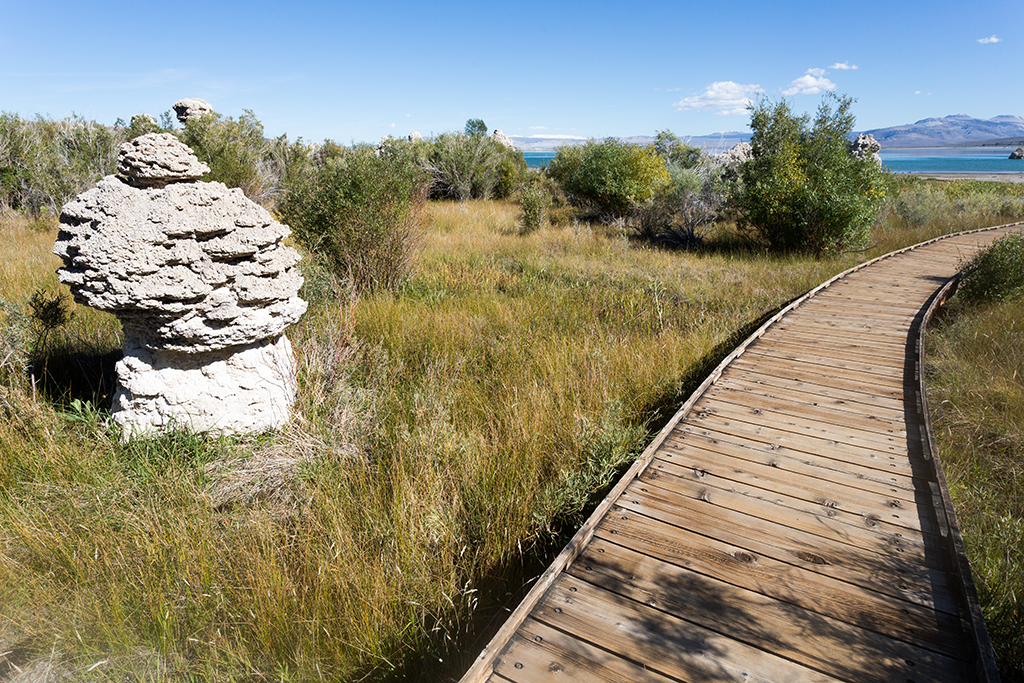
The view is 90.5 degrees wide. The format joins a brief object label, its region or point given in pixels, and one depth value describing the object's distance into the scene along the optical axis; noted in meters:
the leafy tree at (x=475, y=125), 47.59
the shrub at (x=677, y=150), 23.98
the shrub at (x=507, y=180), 21.48
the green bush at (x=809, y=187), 10.62
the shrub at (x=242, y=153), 12.45
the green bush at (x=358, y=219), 7.12
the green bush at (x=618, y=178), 15.28
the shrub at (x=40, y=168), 11.60
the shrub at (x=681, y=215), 12.98
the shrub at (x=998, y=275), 7.27
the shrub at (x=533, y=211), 12.74
